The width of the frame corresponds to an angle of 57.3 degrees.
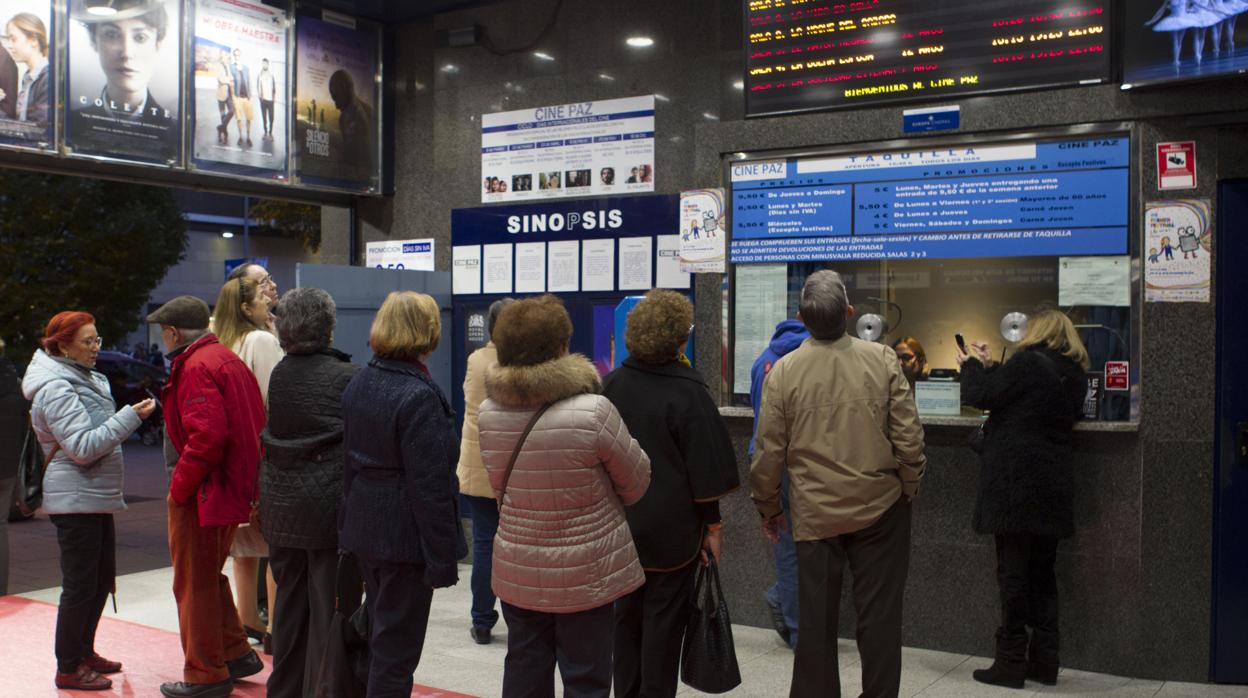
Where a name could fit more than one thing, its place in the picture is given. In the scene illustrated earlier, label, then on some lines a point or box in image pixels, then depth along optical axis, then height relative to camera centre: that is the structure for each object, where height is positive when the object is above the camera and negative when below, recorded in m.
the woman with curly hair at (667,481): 4.12 -0.59
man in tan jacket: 4.30 -0.58
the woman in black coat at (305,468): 4.40 -0.59
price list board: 5.54 +0.61
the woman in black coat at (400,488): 3.91 -0.60
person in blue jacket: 5.88 -1.20
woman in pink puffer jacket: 3.63 -0.59
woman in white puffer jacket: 5.17 -0.74
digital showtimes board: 5.52 +1.40
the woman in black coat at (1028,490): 5.18 -0.76
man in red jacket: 4.71 -0.64
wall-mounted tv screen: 5.02 +1.28
